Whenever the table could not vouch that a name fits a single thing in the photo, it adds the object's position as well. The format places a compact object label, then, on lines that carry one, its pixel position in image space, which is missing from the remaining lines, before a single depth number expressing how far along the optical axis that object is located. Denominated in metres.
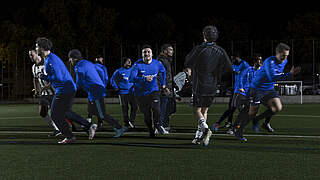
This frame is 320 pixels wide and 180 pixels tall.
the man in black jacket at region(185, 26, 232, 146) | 7.88
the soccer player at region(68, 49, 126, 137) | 9.70
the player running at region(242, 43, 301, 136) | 9.09
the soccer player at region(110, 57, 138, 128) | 13.45
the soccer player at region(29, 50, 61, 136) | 10.55
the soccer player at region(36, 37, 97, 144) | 8.27
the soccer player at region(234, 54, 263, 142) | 11.27
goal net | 30.17
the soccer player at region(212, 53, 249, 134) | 11.29
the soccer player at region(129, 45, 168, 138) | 9.71
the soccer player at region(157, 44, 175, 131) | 10.97
